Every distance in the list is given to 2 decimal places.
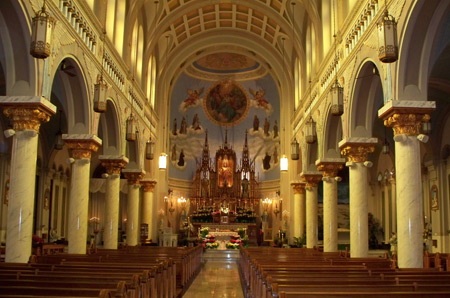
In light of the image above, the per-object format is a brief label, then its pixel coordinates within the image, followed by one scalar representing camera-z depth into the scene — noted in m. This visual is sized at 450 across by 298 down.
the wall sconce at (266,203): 38.85
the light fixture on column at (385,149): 22.11
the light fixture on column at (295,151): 23.88
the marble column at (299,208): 29.84
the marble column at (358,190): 17.05
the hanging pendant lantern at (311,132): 20.06
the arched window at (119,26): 21.99
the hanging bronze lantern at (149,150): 24.14
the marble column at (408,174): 12.49
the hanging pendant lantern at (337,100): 14.97
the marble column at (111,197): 21.88
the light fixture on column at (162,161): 27.52
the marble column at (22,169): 12.27
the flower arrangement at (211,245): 32.76
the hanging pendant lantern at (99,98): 15.32
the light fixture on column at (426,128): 17.53
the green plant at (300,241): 28.45
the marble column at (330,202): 21.16
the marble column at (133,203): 26.30
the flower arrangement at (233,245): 32.92
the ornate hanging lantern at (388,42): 10.38
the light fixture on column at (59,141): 20.24
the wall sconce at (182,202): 39.81
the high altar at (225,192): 39.00
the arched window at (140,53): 26.71
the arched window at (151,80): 30.53
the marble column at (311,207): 26.03
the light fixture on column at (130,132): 20.26
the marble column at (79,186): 17.08
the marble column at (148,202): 30.54
